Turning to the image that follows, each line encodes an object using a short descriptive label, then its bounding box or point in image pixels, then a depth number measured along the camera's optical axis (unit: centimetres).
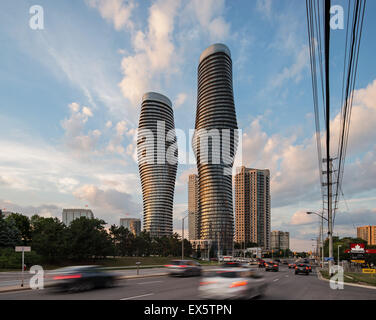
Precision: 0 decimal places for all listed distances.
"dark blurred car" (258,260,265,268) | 6162
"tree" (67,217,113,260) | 6284
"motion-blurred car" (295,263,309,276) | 4138
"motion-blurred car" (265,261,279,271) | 4738
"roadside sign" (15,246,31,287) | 2248
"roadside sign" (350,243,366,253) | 5431
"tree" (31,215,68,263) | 6053
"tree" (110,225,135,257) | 9944
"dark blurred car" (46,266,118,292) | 1636
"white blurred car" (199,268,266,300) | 1249
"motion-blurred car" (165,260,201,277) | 3045
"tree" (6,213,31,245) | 8656
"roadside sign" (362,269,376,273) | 3481
